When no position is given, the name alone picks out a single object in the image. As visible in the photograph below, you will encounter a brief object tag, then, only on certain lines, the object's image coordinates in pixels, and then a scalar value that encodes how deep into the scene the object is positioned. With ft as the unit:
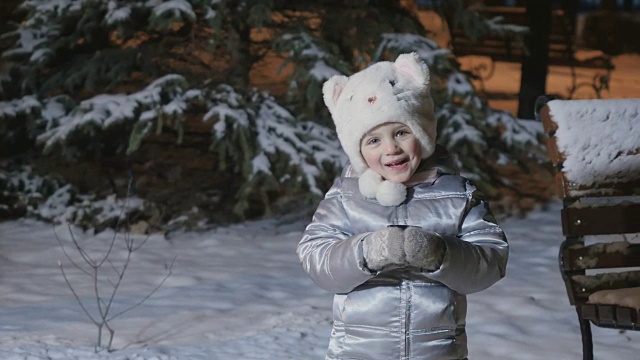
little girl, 8.02
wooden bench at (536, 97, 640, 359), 12.26
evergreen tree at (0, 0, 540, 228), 20.90
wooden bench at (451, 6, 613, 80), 42.09
